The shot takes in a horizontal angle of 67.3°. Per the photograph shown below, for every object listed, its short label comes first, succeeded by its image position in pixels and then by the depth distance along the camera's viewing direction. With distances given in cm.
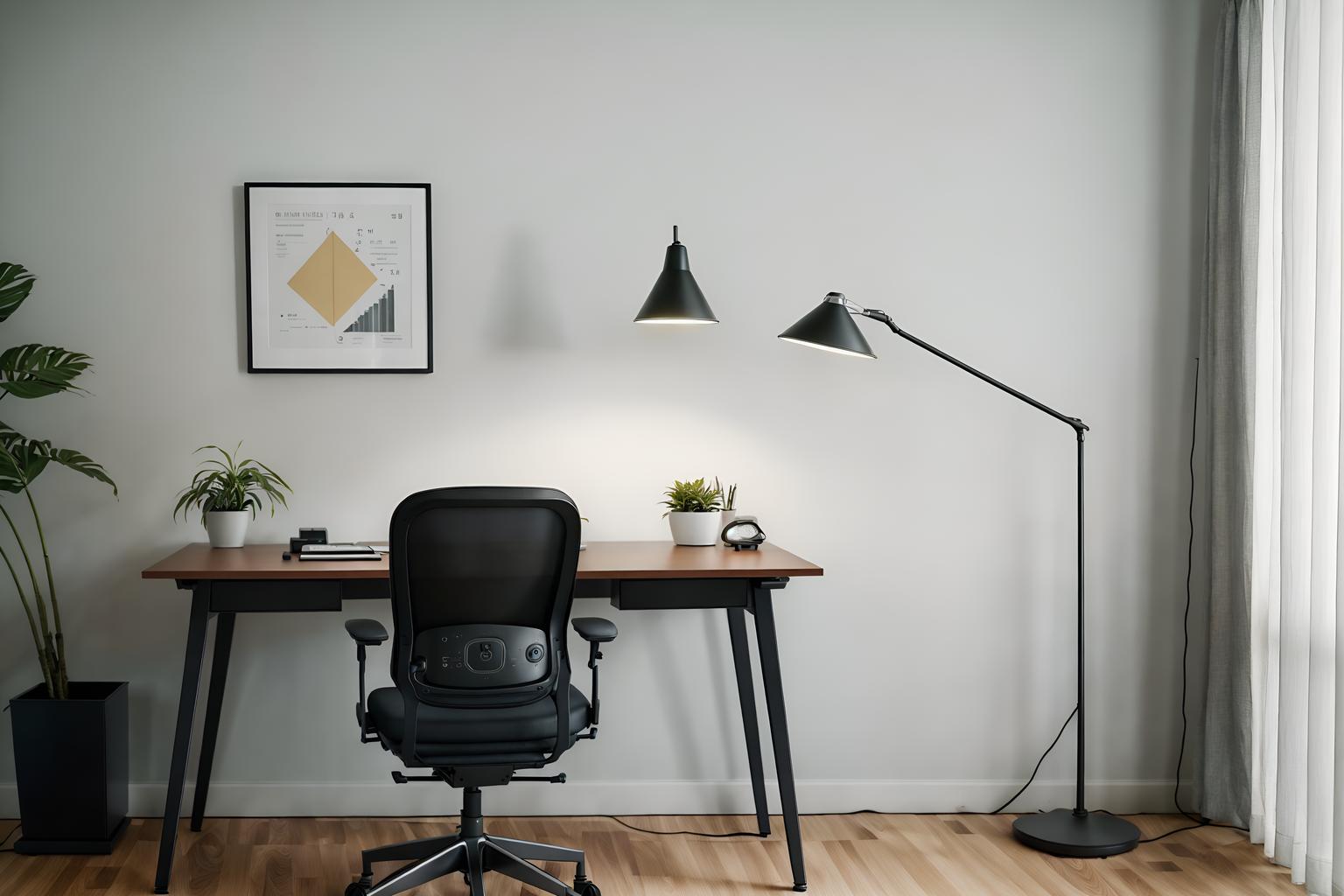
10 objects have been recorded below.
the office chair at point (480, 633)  218
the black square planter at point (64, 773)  272
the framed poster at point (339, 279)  304
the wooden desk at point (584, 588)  252
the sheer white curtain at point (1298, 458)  252
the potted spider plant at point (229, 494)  287
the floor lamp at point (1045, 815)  273
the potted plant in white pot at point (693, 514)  294
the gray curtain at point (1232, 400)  293
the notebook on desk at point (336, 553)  269
